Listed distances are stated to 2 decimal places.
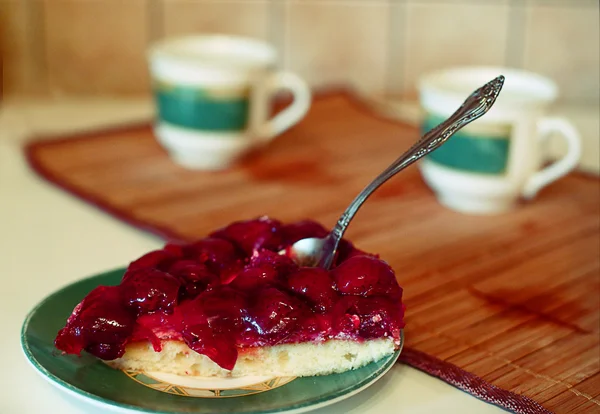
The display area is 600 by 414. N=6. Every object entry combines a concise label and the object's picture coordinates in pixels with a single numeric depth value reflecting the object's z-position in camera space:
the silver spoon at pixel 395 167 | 0.67
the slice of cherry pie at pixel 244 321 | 0.58
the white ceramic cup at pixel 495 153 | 0.90
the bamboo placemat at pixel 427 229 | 0.63
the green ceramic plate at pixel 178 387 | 0.54
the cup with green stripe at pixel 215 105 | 1.01
